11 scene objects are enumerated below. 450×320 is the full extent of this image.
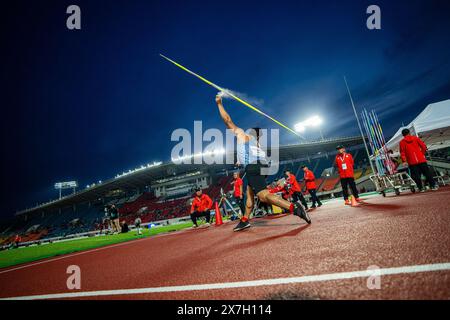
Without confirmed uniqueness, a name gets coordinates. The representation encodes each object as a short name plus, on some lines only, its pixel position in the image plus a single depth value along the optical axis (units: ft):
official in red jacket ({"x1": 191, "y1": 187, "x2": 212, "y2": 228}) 33.46
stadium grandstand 106.83
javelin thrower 13.84
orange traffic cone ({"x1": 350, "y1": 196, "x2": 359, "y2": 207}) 19.84
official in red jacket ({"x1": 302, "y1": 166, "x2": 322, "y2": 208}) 29.55
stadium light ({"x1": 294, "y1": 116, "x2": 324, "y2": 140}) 91.71
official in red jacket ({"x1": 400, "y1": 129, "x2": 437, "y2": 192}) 21.90
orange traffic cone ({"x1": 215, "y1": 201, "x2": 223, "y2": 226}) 29.78
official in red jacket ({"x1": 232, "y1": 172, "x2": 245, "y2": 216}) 31.75
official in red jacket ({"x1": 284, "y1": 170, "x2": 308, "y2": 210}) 29.99
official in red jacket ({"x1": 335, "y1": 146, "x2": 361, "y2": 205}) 22.72
